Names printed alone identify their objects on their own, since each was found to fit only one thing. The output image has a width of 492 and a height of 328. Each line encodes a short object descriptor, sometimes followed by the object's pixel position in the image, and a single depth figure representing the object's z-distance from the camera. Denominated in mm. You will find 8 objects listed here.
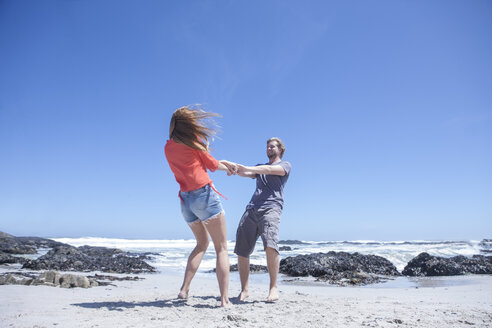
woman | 3697
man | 4168
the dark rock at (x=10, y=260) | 9945
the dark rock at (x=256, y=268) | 9555
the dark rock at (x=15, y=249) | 14852
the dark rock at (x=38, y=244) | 21169
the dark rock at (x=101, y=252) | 14998
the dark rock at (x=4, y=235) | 25016
